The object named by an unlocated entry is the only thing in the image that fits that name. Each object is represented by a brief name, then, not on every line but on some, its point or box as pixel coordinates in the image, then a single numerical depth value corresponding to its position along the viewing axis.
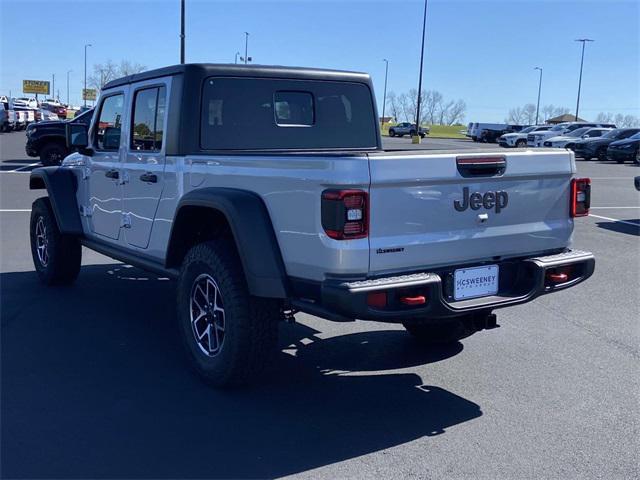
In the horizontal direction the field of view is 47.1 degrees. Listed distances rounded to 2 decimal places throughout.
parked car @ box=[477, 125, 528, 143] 59.66
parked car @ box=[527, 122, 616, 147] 44.70
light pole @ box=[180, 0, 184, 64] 25.27
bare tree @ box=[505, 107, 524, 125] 125.44
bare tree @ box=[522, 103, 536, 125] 117.31
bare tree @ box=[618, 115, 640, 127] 105.41
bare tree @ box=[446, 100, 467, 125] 140.38
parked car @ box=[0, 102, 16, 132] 43.03
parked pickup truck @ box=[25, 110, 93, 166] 19.52
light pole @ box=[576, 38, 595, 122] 77.25
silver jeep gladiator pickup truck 3.91
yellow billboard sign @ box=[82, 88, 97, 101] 100.39
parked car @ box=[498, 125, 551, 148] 46.25
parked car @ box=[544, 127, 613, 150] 37.88
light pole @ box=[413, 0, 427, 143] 48.94
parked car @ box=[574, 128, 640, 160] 34.94
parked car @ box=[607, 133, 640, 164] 31.86
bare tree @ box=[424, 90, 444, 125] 132.50
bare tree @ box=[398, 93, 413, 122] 121.62
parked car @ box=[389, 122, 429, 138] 70.19
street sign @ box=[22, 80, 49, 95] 117.44
